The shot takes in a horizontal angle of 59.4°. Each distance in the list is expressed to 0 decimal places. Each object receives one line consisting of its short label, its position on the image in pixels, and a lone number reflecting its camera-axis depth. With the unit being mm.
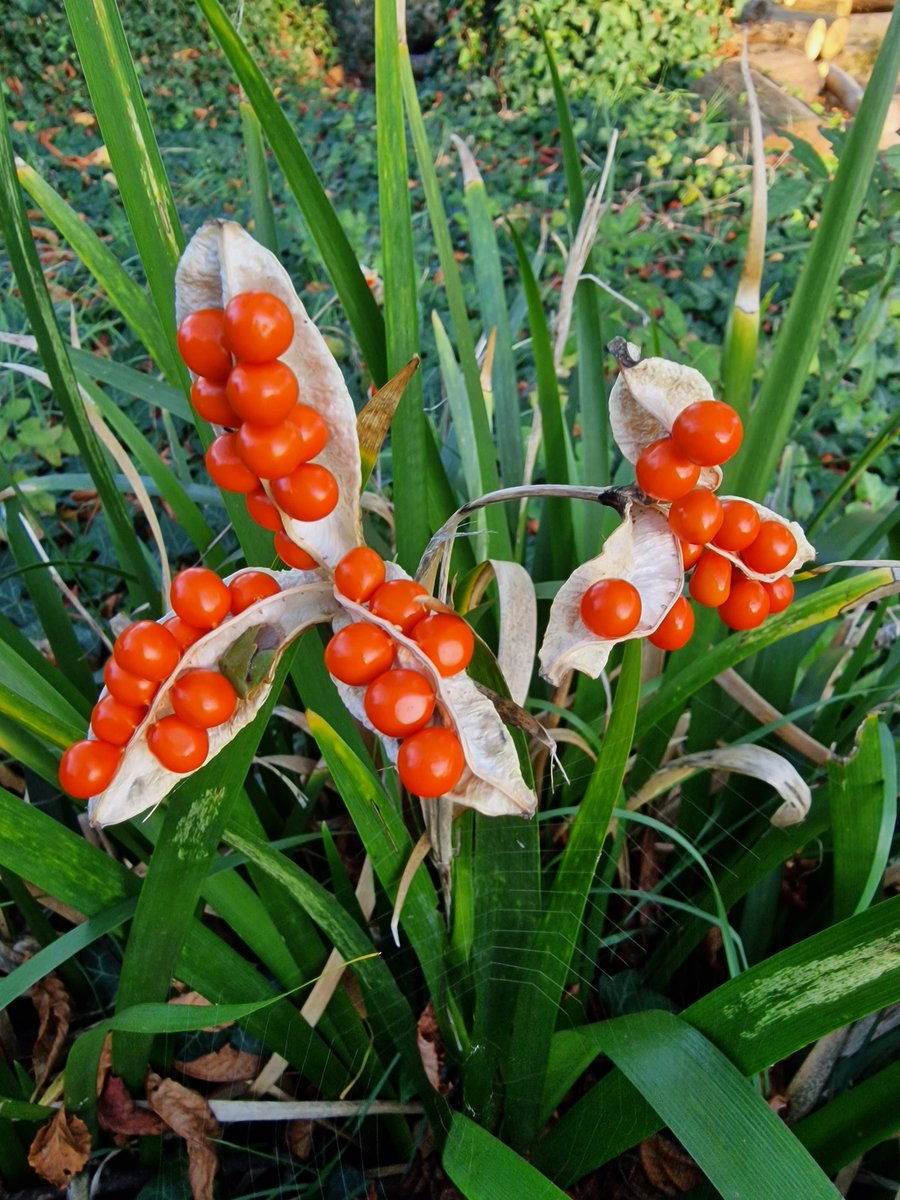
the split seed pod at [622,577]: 127
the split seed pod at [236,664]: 131
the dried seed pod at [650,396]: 132
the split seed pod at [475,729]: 125
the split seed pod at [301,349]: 110
